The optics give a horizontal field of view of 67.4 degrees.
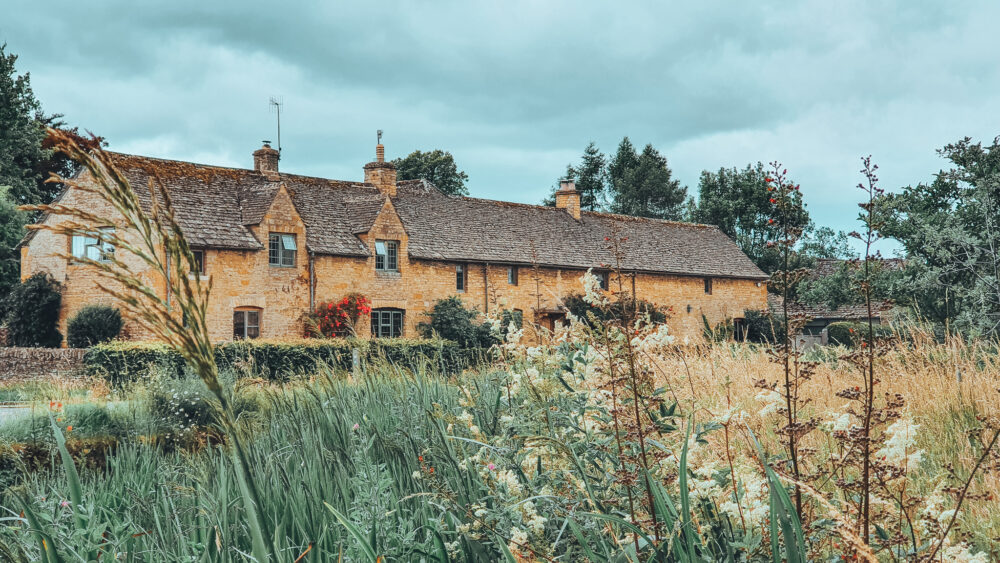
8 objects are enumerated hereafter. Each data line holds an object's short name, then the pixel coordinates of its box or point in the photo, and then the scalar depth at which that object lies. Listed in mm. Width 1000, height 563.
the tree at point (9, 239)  29220
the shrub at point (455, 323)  28156
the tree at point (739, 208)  50625
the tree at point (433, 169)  49844
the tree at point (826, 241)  60356
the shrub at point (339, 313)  25828
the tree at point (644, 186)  55406
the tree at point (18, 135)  33169
